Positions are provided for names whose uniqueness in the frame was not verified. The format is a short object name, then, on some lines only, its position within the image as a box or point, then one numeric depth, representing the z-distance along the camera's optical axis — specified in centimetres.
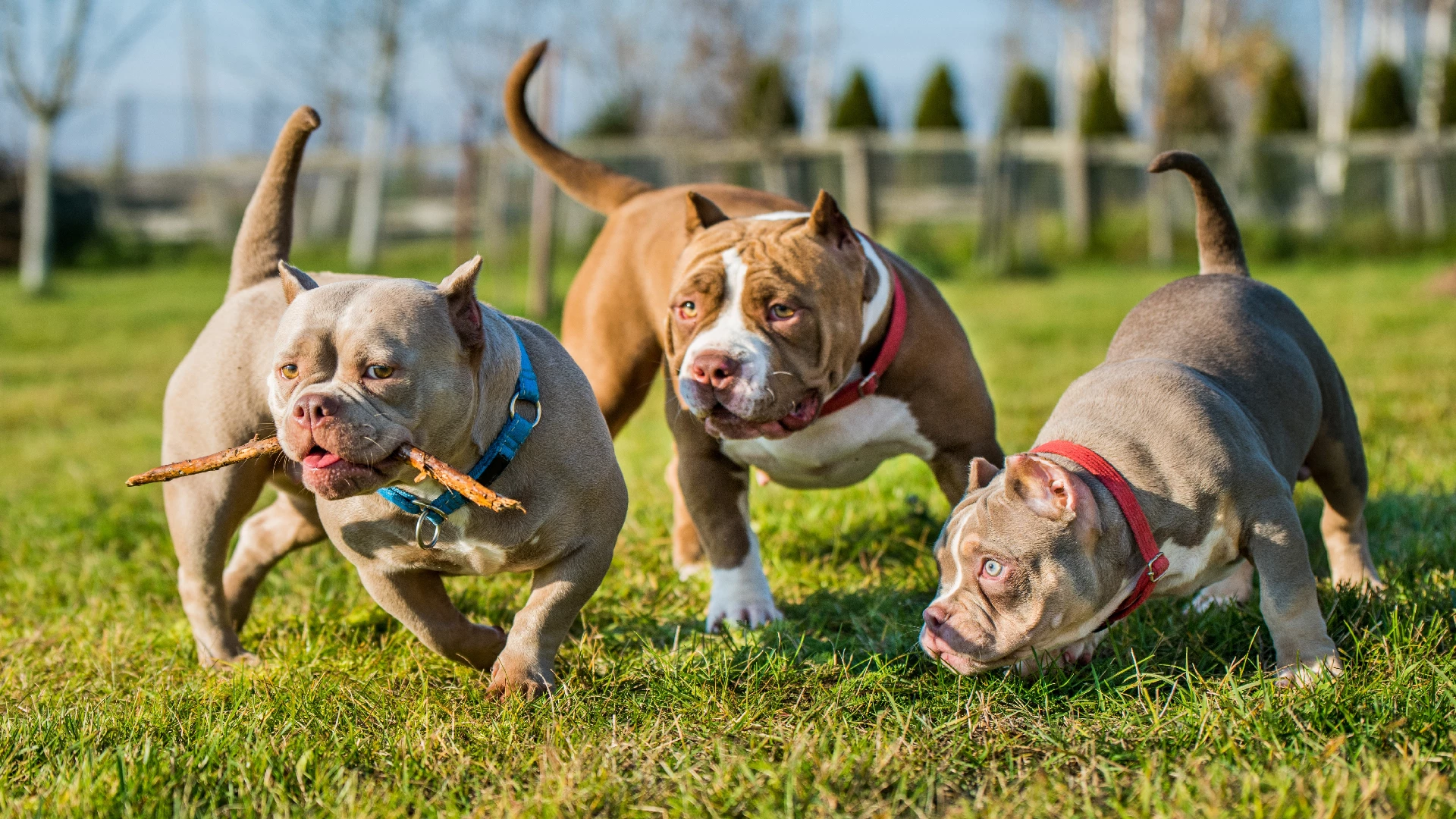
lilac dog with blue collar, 283
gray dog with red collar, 290
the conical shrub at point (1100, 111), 2214
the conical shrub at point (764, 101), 1966
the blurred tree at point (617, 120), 2520
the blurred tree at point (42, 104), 1762
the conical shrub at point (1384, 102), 2344
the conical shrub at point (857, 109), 2508
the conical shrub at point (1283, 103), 2370
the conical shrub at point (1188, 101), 2038
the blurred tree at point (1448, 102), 2305
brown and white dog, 361
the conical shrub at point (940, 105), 2423
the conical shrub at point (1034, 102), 2411
